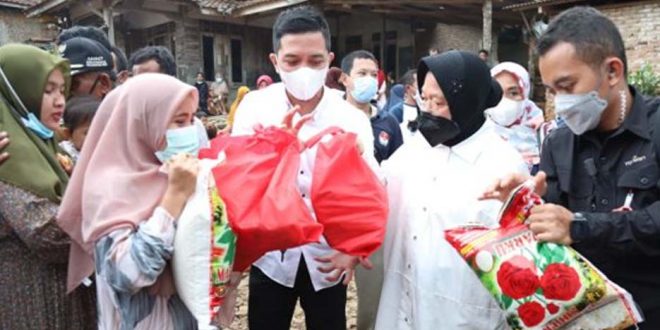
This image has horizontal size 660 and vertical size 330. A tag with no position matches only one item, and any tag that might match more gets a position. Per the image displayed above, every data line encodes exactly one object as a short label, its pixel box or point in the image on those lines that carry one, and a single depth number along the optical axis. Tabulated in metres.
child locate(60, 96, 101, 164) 2.57
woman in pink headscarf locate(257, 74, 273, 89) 8.62
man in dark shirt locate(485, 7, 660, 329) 1.54
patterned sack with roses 1.47
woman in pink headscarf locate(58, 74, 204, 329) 1.58
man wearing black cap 2.96
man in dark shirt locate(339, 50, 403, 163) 3.71
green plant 9.84
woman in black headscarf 1.91
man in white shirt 2.27
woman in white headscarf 3.46
